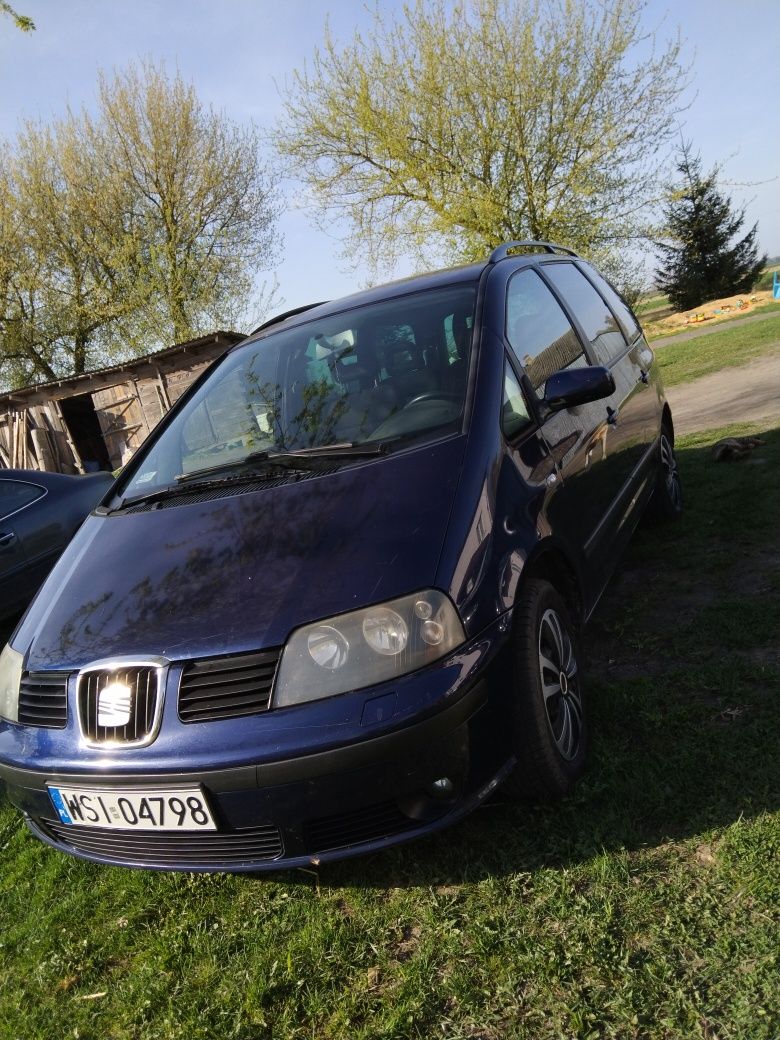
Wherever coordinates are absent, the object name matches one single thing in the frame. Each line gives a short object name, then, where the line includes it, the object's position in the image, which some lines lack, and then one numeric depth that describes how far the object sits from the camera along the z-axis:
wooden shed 22.77
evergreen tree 31.44
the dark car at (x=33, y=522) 5.94
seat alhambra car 2.02
